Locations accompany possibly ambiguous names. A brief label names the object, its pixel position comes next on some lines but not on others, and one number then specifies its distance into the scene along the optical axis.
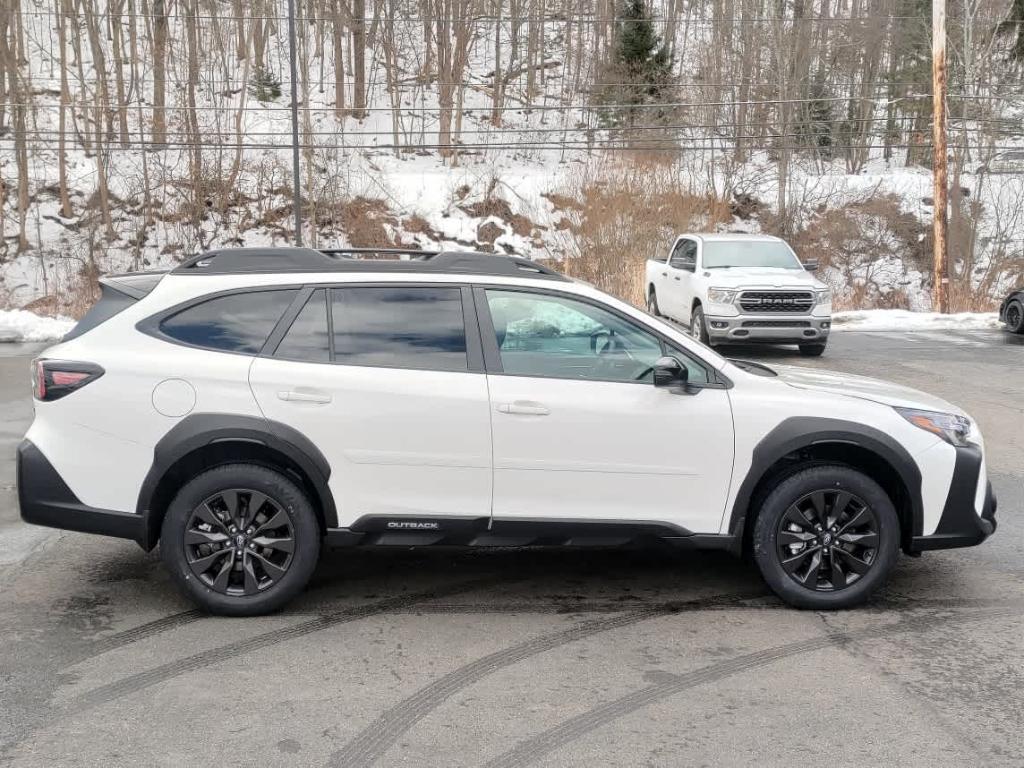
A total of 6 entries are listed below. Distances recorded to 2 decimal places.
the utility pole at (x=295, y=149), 23.64
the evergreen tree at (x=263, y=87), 48.34
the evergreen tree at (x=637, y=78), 47.06
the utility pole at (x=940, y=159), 23.91
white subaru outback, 5.11
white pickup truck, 15.80
